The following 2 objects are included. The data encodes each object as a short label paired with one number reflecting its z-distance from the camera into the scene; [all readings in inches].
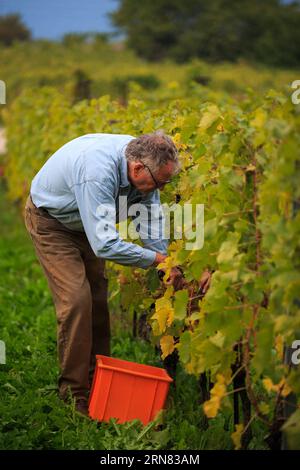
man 318.3
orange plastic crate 322.7
